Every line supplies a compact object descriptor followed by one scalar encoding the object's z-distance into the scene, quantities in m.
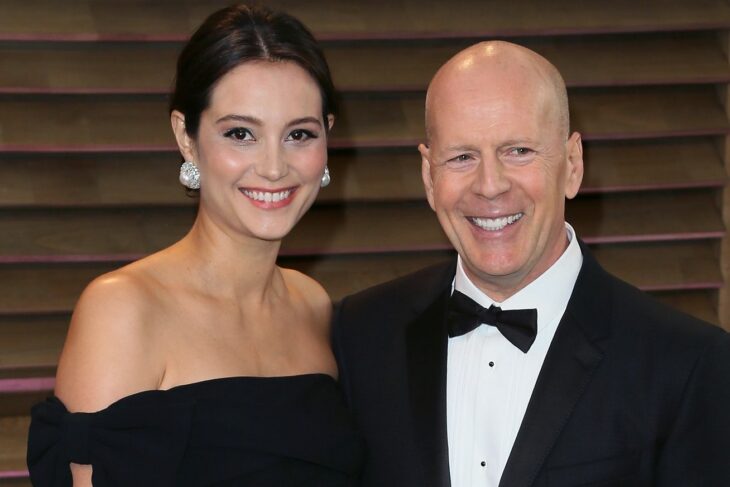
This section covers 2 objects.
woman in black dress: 4.75
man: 4.47
